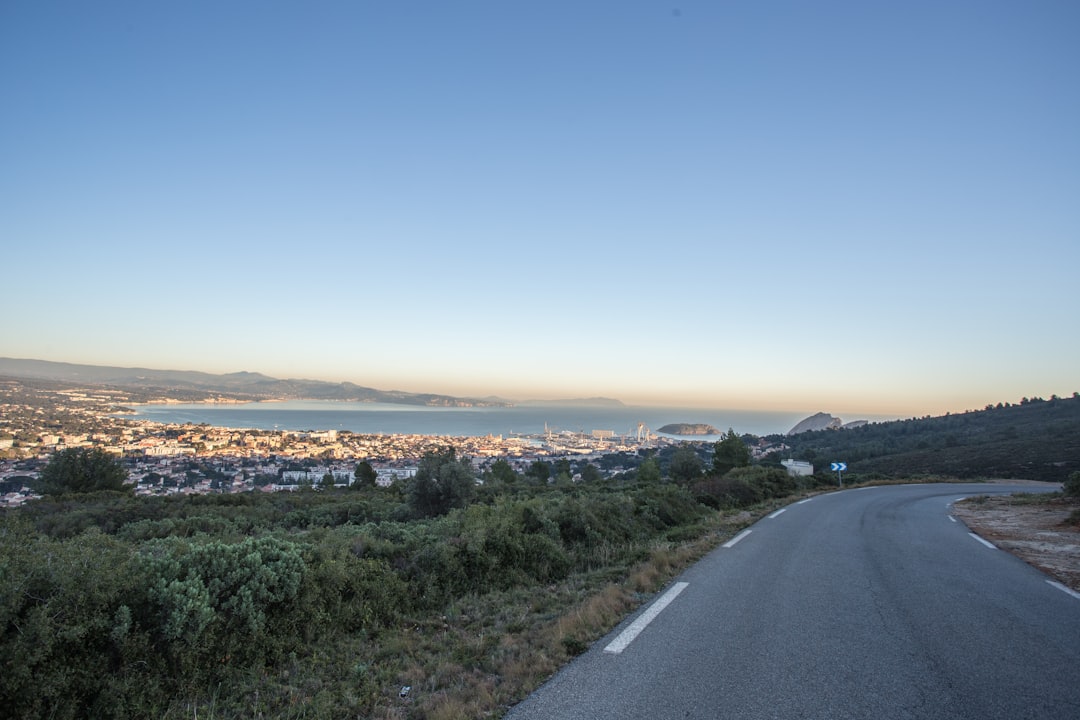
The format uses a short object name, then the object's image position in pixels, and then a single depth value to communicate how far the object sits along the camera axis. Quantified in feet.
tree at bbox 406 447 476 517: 60.03
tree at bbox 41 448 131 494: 73.82
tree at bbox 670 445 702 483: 103.19
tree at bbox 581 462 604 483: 132.77
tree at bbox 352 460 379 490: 102.68
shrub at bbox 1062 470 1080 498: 46.52
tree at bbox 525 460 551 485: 127.03
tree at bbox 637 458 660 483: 114.61
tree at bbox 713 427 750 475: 109.81
